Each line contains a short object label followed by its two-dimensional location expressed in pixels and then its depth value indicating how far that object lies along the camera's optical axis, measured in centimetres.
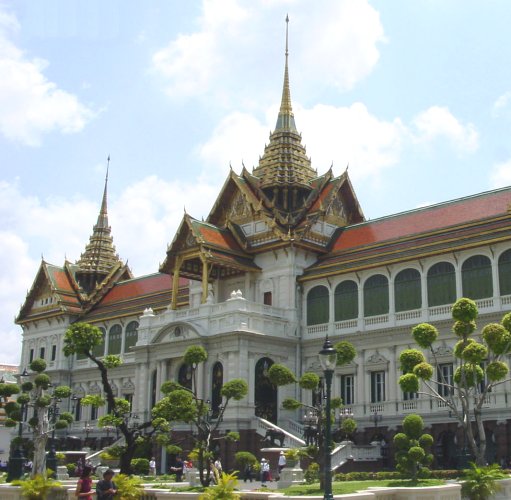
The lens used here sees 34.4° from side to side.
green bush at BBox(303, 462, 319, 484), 2716
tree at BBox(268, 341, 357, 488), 2601
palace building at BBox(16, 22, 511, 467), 3800
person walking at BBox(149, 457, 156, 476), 3685
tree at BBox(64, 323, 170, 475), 2583
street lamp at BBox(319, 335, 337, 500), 1795
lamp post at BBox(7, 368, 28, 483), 2838
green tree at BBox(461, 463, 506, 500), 2052
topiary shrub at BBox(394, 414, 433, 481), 2433
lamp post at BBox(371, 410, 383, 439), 3884
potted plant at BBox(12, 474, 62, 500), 2012
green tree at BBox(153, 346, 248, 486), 2430
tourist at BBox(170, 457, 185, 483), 3039
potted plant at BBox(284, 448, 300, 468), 2734
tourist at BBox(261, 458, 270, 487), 3179
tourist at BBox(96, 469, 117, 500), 1669
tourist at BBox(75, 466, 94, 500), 1738
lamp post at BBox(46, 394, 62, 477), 3284
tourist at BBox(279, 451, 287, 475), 3295
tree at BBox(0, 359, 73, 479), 2794
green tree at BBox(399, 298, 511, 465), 2483
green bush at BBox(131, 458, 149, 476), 3147
